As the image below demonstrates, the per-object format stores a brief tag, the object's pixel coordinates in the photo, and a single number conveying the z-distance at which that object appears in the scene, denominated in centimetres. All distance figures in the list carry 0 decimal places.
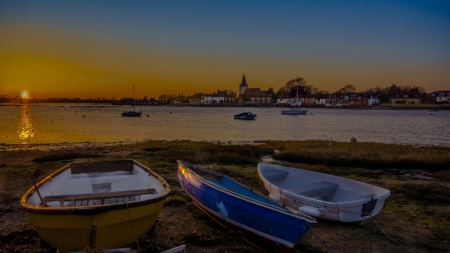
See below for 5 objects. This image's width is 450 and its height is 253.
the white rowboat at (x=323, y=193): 707
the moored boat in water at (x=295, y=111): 10231
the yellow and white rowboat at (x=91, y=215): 465
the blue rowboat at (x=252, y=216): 524
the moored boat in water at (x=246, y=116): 7125
